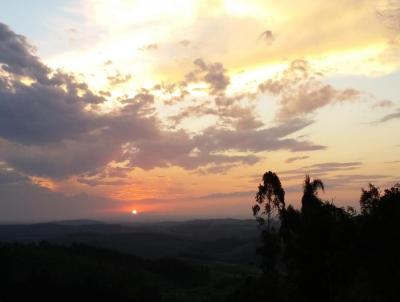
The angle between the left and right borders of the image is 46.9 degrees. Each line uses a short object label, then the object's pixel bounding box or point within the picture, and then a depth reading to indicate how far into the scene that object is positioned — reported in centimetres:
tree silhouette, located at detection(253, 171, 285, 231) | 8781
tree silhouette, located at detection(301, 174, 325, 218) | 6397
